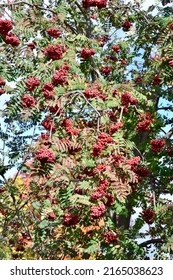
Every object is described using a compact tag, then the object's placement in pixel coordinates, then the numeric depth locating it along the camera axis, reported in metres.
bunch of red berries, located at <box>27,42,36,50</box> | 7.16
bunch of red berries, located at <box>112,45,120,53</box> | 9.06
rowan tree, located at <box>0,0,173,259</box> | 5.29
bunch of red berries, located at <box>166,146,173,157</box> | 6.85
